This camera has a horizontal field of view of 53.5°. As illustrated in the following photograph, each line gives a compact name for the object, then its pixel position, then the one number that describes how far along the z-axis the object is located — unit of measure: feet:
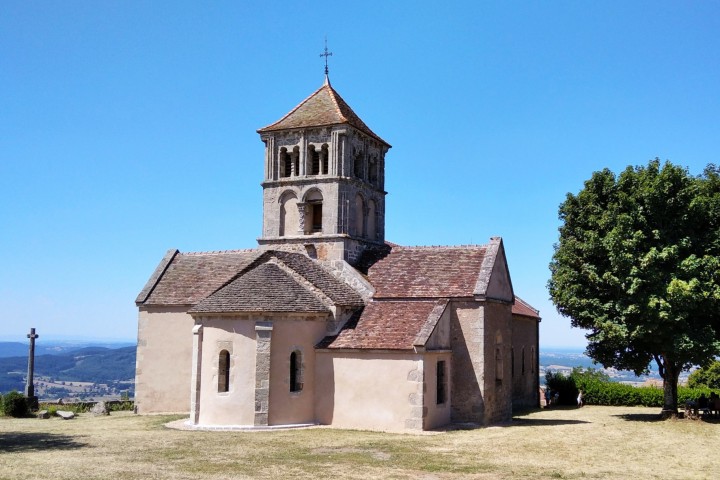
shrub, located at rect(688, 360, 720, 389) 156.04
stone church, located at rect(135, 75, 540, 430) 95.25
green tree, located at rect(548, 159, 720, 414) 99.40
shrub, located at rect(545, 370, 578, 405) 148.05
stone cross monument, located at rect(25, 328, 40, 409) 121.60
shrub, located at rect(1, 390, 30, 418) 114.62
